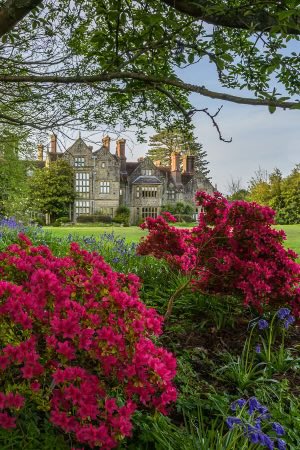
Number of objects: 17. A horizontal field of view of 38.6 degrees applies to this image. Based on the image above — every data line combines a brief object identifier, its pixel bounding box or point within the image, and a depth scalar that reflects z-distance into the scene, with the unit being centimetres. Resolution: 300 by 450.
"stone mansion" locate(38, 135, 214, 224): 4578
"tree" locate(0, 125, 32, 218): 1582
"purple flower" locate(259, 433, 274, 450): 172
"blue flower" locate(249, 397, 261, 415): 194
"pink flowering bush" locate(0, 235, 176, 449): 177
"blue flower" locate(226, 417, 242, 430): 179
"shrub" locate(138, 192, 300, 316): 360
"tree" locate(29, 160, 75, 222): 3956
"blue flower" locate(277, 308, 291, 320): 326
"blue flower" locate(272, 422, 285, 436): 178
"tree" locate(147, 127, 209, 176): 5419
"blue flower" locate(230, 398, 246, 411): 204
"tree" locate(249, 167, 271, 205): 3475
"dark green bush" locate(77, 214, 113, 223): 4522
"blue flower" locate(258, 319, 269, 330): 316
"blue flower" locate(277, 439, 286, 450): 176
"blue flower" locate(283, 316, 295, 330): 331
